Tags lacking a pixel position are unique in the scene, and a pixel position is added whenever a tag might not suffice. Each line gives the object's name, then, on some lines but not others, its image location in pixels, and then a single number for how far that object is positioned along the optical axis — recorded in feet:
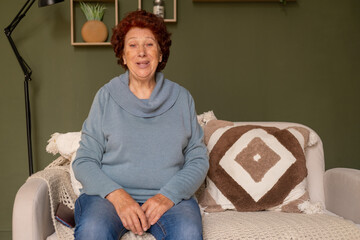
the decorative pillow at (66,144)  5.85
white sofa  4.46
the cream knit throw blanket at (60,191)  4.70
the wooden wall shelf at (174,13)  8.33
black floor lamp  7.70
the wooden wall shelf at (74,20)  8.36
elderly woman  4.29
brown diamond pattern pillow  5.53
